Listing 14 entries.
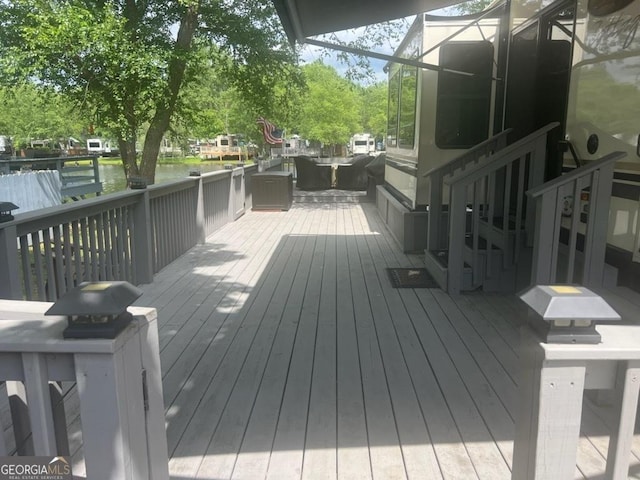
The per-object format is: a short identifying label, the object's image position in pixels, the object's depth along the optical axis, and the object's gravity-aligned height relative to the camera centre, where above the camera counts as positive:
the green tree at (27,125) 35.21 +1.08
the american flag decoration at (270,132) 14.53 +0.20
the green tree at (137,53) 7.14 +1.29
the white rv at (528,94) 3.05 +0.39
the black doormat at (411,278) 4.89 -1.35
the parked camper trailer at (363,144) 48.14 -0.45
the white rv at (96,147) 59.88 -0.84
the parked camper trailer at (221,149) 49.22 -0.96
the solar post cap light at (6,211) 2.74 -0.37
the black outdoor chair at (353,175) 14.42 -0.98
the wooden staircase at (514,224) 3.17 -0.67
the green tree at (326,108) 26.00 +1.57
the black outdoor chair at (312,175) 14.57 -0.99
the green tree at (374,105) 36.44 +2.38
